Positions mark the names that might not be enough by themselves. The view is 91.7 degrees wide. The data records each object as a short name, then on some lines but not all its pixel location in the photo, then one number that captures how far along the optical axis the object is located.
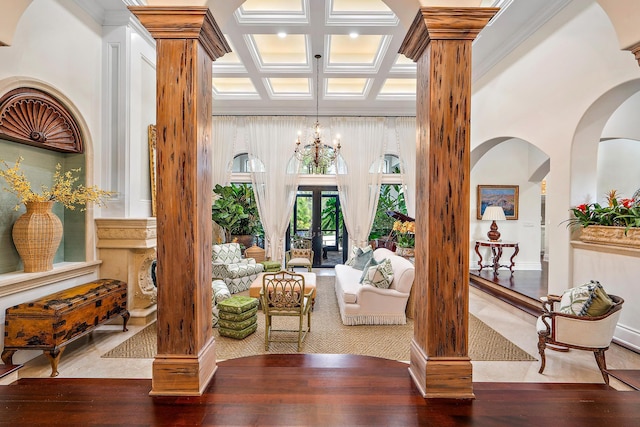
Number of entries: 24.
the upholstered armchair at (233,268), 5.80
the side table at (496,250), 6.26
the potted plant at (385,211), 7.81
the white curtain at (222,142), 7.52
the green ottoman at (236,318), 3.87
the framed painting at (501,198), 6.84
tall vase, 3.05
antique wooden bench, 2.79
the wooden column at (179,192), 1.66
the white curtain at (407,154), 7.48
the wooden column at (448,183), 1.66
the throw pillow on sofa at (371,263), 4.82
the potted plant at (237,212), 7.27
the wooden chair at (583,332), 2.78
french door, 7.97
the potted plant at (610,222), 3.29
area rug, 3.46
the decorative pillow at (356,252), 6.05
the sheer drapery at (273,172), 7.47
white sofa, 4.36
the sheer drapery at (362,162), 7.46
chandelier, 5.72
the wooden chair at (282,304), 3.62
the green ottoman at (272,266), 6.51
